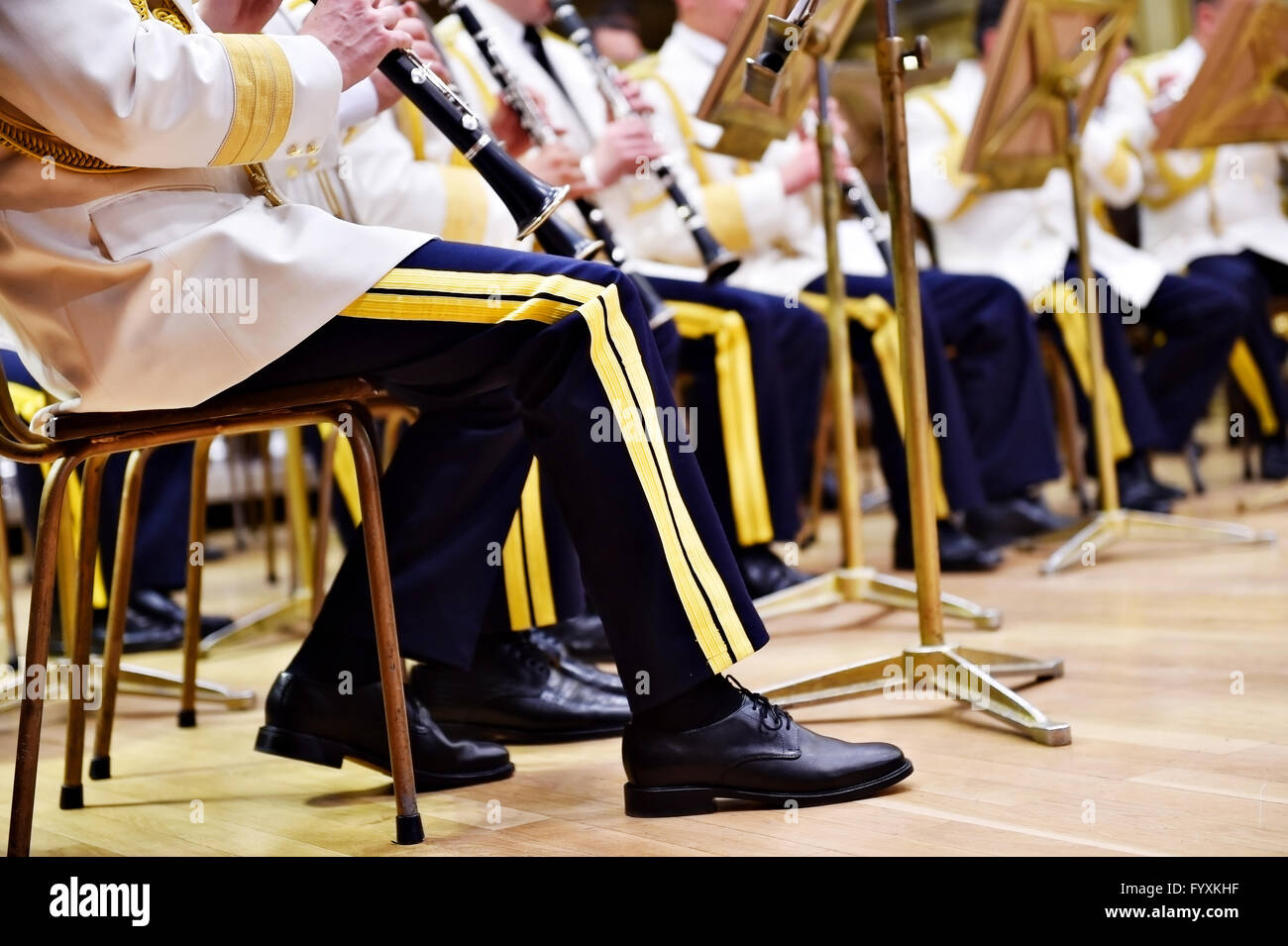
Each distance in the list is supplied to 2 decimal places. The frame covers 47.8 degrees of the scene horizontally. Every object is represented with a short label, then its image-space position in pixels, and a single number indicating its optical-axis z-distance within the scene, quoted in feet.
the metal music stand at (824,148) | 7.04
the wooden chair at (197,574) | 5.91
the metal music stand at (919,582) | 5.84
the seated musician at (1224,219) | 14.03
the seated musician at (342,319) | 4.29
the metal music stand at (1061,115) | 9.18
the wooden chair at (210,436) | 4.59
